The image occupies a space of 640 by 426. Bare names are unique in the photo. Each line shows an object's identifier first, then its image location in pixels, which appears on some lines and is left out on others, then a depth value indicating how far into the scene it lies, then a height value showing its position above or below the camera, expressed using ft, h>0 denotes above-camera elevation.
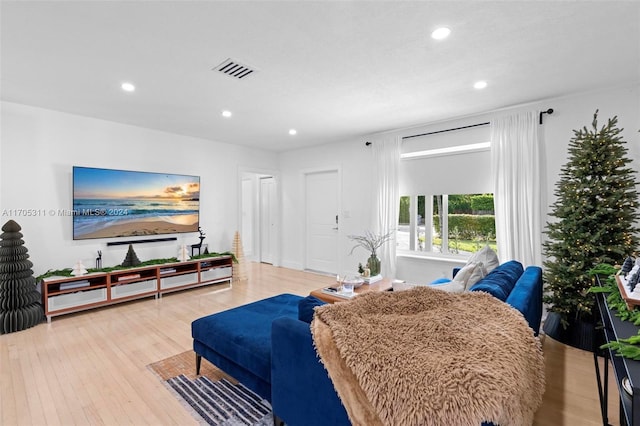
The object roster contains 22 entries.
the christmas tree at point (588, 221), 8.86 -0.21
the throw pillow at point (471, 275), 7.35 -1.47
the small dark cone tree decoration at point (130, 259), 13.80 -1.83
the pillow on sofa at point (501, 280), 5.92 -1.44
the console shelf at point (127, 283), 11.37 -2.80
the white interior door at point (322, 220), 19.15 -0.24
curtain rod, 13.14 +3.95
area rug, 6.00 -3.90
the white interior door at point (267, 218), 22.61 -0.05
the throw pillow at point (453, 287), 6.95 -1.67
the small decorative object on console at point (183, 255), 15.23 -1.84
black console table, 2.80 -1.74
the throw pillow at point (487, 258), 8.46 -1.24
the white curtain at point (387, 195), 15.70 +1.09
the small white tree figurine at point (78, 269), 11.99 -1.98
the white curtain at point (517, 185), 11.70 +1.17
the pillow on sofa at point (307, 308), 5.19 -1.57
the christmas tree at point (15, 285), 10.27 -2.25
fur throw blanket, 3.12 -1.69
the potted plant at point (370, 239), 16.01 -1.26
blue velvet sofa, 4.48 -2.46
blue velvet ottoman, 5.89 -2.60
